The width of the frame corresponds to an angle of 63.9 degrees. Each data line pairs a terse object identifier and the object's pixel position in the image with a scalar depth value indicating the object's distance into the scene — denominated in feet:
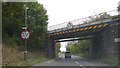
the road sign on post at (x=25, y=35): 26.95
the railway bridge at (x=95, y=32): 43.63
